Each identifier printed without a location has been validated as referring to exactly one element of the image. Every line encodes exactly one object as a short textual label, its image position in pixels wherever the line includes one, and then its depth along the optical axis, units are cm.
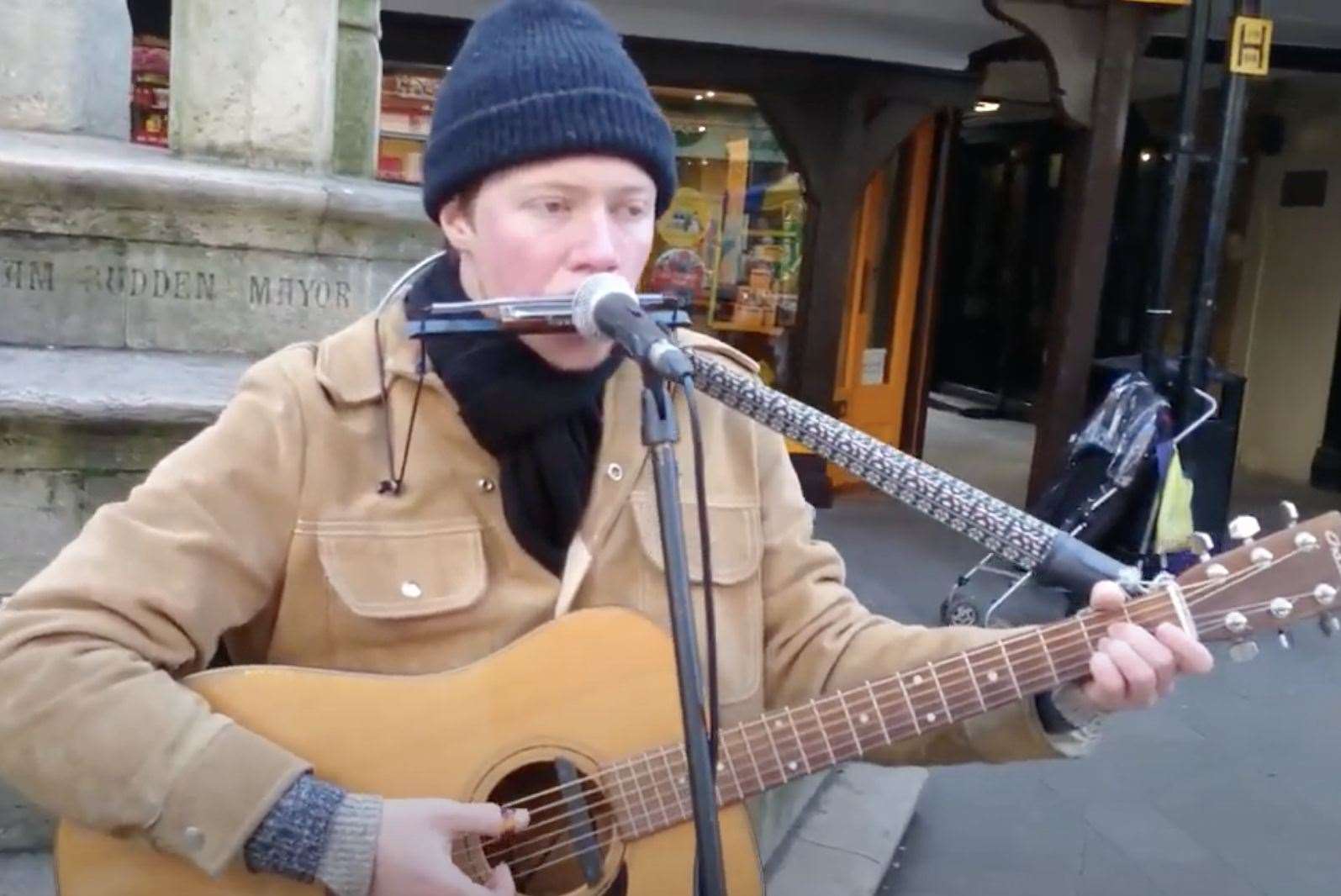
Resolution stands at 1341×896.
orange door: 881
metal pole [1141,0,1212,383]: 660
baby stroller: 570
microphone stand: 131
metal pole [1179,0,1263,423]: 651
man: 163
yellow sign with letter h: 642
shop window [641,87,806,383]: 884
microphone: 128
